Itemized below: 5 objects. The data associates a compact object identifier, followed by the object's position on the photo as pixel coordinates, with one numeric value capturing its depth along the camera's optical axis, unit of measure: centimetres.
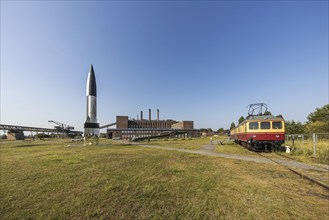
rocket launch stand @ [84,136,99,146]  3312
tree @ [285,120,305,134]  3534
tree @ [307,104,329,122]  3581
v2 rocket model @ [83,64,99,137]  3353
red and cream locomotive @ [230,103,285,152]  1515
